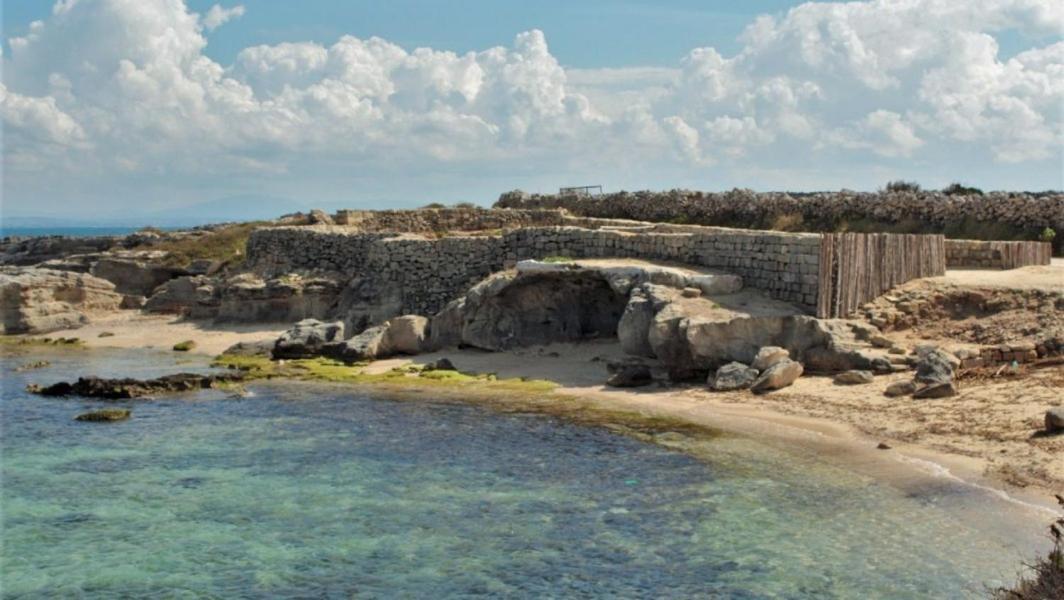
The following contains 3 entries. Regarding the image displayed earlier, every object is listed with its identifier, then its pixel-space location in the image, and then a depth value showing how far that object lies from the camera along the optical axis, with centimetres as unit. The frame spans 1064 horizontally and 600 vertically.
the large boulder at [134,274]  3778
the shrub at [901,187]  3544
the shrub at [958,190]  3432
